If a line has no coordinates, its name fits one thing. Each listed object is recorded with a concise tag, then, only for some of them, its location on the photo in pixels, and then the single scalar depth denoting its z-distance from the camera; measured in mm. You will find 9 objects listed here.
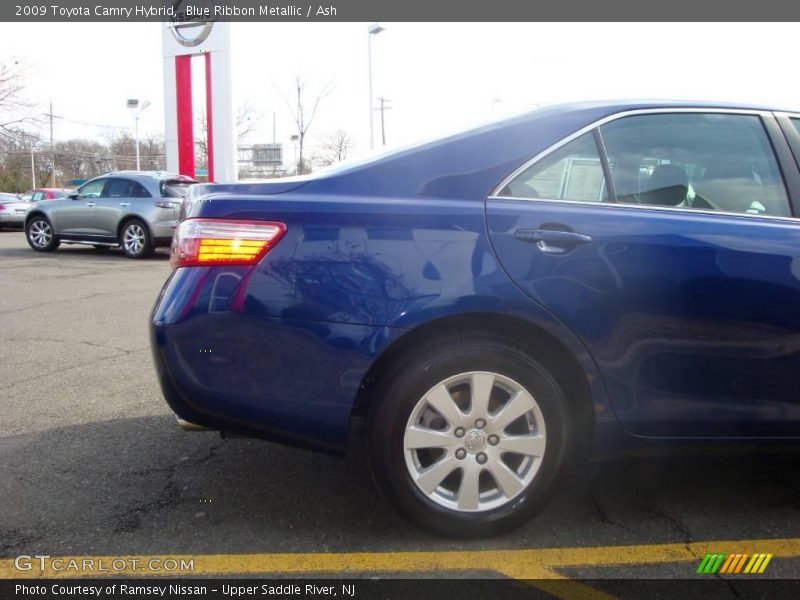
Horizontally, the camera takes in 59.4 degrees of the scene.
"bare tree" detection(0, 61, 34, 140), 29391
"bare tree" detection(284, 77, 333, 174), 30344
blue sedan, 2514
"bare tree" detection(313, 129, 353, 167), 31289
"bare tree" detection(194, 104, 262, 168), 33125
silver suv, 12773
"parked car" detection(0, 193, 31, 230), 22625
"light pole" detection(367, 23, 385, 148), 24330
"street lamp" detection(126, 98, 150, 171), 52394
